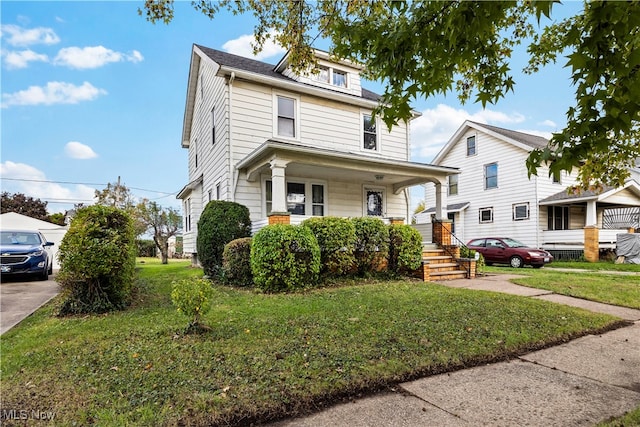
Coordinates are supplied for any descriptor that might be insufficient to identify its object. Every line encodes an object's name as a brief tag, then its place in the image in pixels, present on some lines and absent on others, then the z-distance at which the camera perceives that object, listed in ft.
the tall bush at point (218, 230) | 31.68
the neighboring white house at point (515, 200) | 59.57
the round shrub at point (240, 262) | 28.17
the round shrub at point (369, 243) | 29.60
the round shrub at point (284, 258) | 24.89
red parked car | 50.42
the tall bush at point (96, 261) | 17.17
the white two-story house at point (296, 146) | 34.27
